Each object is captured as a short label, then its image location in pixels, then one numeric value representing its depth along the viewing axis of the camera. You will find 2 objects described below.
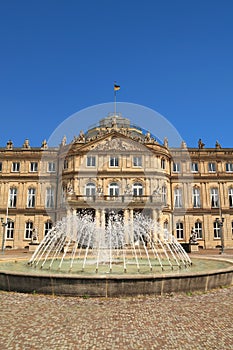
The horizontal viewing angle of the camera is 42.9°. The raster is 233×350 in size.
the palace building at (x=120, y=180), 41.69
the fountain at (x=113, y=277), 10.13
